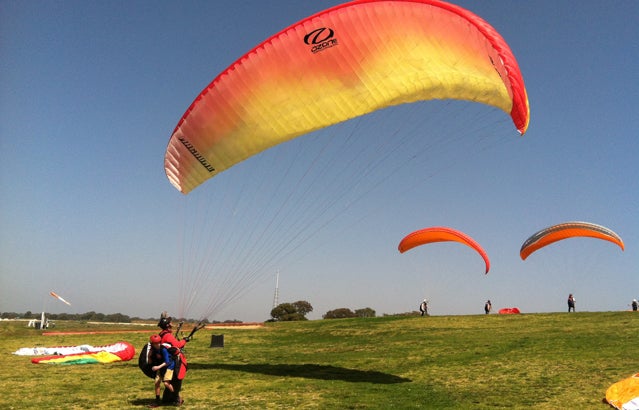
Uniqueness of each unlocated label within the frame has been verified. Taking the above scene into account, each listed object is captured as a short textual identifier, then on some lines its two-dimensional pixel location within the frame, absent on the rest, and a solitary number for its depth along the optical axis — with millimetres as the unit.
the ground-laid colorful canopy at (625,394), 8016
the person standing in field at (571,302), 32625
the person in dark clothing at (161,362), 8766
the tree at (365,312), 53438
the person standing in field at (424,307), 30953
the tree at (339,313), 53500
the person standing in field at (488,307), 34969
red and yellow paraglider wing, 9367
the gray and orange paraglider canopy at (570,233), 25422
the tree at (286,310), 54219
